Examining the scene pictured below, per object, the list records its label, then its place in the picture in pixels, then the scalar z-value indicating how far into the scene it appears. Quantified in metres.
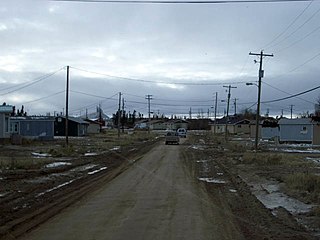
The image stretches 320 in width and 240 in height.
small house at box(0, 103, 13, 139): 52.03
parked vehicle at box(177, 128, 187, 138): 101.00
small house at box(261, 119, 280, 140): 82.25
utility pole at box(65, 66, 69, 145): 52.51
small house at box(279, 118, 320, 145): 72.06
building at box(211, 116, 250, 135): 131.75
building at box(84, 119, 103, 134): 123.53
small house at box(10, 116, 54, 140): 67.50
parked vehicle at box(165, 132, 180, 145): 63.88
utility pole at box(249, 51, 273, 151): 45.95
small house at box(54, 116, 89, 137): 93.12
